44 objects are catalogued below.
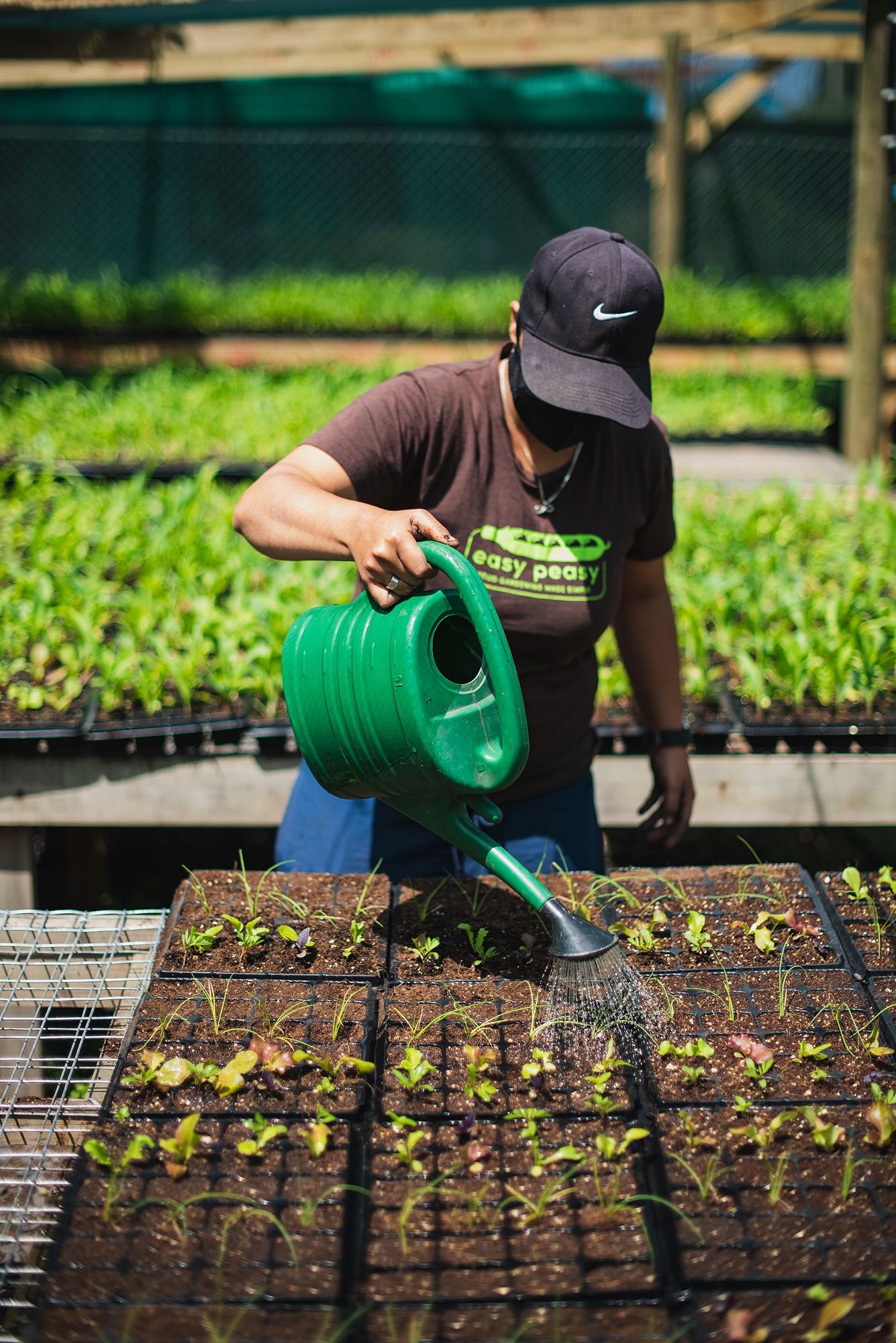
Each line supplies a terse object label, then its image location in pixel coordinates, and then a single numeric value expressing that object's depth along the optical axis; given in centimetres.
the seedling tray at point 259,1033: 152
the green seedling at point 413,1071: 154
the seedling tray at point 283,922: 178
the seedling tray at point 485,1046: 154
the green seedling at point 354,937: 180
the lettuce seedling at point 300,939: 181
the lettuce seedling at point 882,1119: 146
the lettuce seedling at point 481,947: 178
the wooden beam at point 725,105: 761
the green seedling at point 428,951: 179
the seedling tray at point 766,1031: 156
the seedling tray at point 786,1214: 129
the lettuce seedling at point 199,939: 181
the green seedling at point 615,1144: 142
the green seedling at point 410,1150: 143
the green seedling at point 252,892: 189
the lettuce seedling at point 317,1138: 142
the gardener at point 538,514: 173
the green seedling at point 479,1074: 153
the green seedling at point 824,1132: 145
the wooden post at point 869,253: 467
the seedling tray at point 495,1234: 128
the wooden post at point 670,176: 723
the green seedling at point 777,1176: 138
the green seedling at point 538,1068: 155
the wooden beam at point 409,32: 584
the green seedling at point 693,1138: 145
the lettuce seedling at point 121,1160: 140
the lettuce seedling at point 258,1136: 142
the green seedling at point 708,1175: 139
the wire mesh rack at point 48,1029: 145
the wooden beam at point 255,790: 270
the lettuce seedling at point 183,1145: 141
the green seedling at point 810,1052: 160
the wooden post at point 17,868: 266
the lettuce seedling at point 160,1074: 153
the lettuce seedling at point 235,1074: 152
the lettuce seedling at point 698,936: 183
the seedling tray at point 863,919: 181
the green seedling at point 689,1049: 160
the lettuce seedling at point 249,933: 181
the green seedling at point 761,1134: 145
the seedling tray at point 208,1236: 126
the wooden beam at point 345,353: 653
